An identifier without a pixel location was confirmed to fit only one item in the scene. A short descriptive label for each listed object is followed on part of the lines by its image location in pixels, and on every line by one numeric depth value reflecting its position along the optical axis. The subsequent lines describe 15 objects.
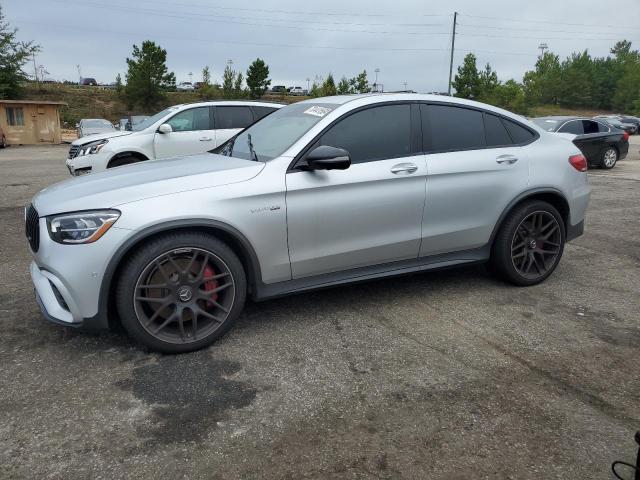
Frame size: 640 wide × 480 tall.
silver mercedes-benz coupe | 3.25
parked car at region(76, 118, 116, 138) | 23.72
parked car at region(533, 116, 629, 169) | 14.79
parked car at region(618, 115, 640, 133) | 42.75
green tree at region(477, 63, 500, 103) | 52.44
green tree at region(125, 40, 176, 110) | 48.50
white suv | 9.19
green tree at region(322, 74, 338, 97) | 47.96
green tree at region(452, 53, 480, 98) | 51.09
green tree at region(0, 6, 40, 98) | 36.88
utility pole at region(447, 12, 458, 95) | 45.48
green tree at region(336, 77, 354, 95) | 48.20
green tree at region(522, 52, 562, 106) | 80.88
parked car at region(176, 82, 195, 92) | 71.25
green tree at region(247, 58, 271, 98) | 54.50
